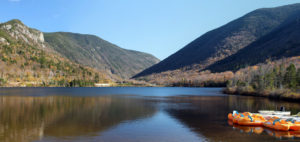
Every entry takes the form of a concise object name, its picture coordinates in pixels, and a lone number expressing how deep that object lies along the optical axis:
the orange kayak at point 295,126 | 30.45
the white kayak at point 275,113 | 40.44
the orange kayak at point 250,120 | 33.38
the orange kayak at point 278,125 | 30.36
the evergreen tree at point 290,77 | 76.88
